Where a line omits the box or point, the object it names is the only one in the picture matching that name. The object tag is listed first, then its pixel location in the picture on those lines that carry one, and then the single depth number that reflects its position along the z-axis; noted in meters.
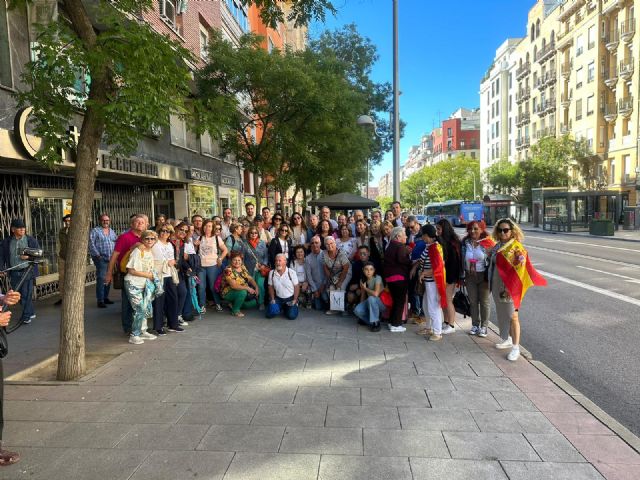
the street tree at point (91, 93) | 4.37
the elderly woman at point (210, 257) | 7.98
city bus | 41.56
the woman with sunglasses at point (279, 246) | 8.52
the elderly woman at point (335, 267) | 7.72
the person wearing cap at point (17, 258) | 7.45
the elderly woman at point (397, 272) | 6.75
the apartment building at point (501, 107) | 65.19
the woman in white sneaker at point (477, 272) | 6.35
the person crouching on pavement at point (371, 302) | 6.82
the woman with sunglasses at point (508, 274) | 5.50
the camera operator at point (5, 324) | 3.05
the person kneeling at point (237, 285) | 7.83
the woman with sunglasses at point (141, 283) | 6.12
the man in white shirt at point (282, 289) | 7.64
